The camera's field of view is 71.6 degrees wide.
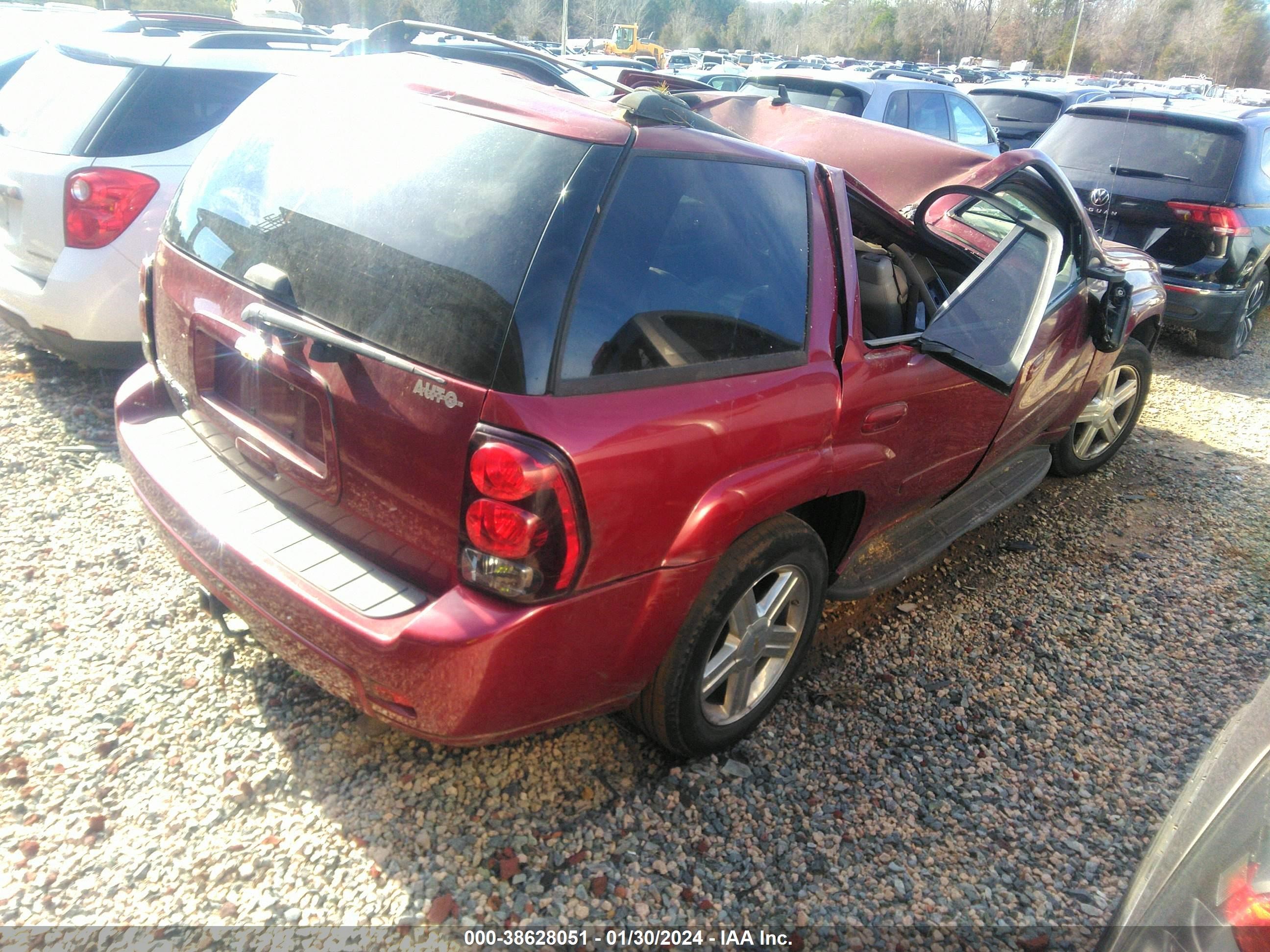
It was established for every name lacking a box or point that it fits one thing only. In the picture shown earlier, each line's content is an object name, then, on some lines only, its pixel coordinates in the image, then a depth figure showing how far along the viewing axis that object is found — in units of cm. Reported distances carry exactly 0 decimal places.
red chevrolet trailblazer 196
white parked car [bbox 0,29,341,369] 410
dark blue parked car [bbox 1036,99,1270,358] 637
